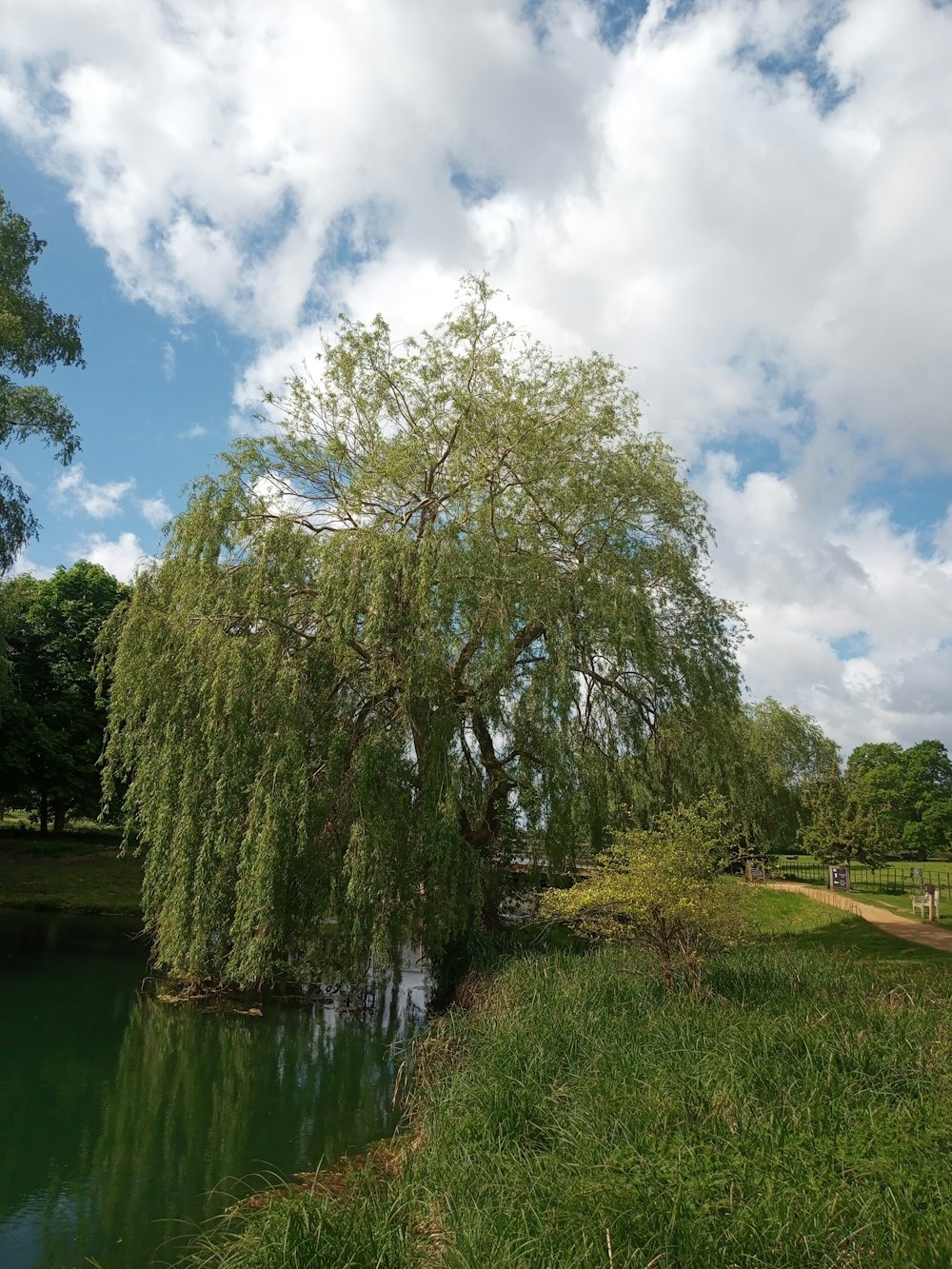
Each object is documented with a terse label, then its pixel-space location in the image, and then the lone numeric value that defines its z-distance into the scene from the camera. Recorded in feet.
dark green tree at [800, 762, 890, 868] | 89.51
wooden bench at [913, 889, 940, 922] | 58.29
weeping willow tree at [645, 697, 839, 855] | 42.22
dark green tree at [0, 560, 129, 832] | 81.30
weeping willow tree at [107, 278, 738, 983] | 35.91
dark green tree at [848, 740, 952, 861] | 160.25
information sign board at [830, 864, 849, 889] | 83.35
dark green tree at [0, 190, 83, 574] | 44.65
